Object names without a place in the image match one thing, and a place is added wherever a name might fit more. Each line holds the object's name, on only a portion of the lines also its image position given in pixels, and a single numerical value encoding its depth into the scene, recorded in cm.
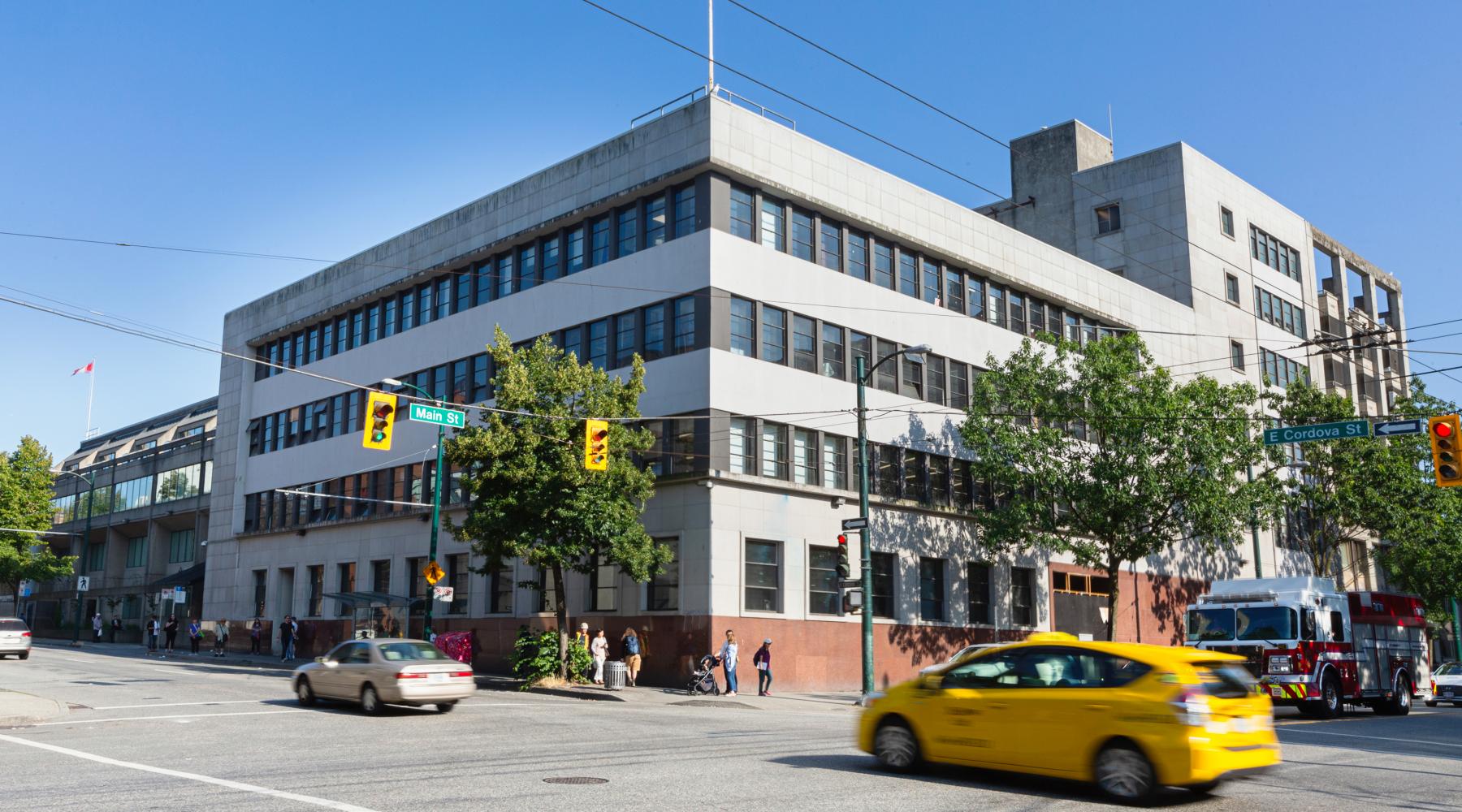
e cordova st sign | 2606
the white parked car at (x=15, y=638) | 4153
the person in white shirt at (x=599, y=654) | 3069
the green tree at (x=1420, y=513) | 4409
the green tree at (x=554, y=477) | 2941
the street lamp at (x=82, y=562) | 6193
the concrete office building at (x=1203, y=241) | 5303
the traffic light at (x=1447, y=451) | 2222
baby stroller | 2962
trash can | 2991
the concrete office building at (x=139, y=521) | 6431
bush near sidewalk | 3083
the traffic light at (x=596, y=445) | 2647
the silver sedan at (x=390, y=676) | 2069
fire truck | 2647
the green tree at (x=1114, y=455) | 3438
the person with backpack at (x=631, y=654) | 3114
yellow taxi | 1091
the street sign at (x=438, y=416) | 2825
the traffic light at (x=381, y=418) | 2575
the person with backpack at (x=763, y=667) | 2986
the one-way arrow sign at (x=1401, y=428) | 2419
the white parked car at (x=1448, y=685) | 3472
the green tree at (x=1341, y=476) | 4441
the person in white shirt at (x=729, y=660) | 2950
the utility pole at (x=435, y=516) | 3412
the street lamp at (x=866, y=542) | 2692
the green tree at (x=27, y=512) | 6656
